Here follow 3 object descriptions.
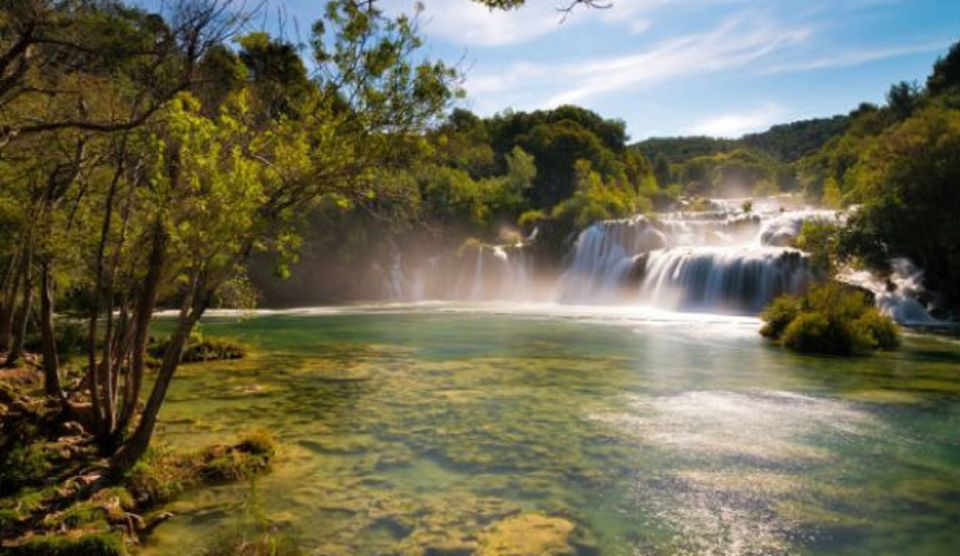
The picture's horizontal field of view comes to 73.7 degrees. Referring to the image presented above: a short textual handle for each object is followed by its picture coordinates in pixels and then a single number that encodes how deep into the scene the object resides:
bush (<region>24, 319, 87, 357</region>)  19.88
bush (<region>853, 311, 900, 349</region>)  23.73
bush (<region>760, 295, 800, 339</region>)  26.06
